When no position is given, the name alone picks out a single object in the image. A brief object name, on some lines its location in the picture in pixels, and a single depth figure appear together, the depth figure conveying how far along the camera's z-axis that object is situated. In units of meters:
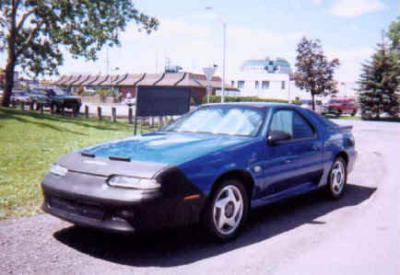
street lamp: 26.22
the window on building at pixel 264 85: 67.62
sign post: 17.30
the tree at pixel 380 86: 36.00
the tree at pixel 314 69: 37.97
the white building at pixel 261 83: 65.06
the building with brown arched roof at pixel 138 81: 57.38
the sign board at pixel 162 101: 11.16
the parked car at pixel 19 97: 34.77
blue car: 3.83
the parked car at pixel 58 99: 29.11
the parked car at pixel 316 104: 38.68
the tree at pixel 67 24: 26.36
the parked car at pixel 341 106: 39.64
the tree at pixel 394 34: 56.38
